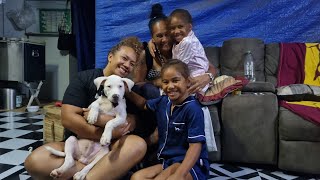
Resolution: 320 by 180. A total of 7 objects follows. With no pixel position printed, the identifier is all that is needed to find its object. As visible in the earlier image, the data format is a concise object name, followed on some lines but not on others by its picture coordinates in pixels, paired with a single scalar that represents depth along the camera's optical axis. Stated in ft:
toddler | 4.93
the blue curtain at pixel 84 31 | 9.01
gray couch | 5.21
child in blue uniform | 3.49
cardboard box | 6.88
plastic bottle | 7.09
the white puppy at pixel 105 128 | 3.57
